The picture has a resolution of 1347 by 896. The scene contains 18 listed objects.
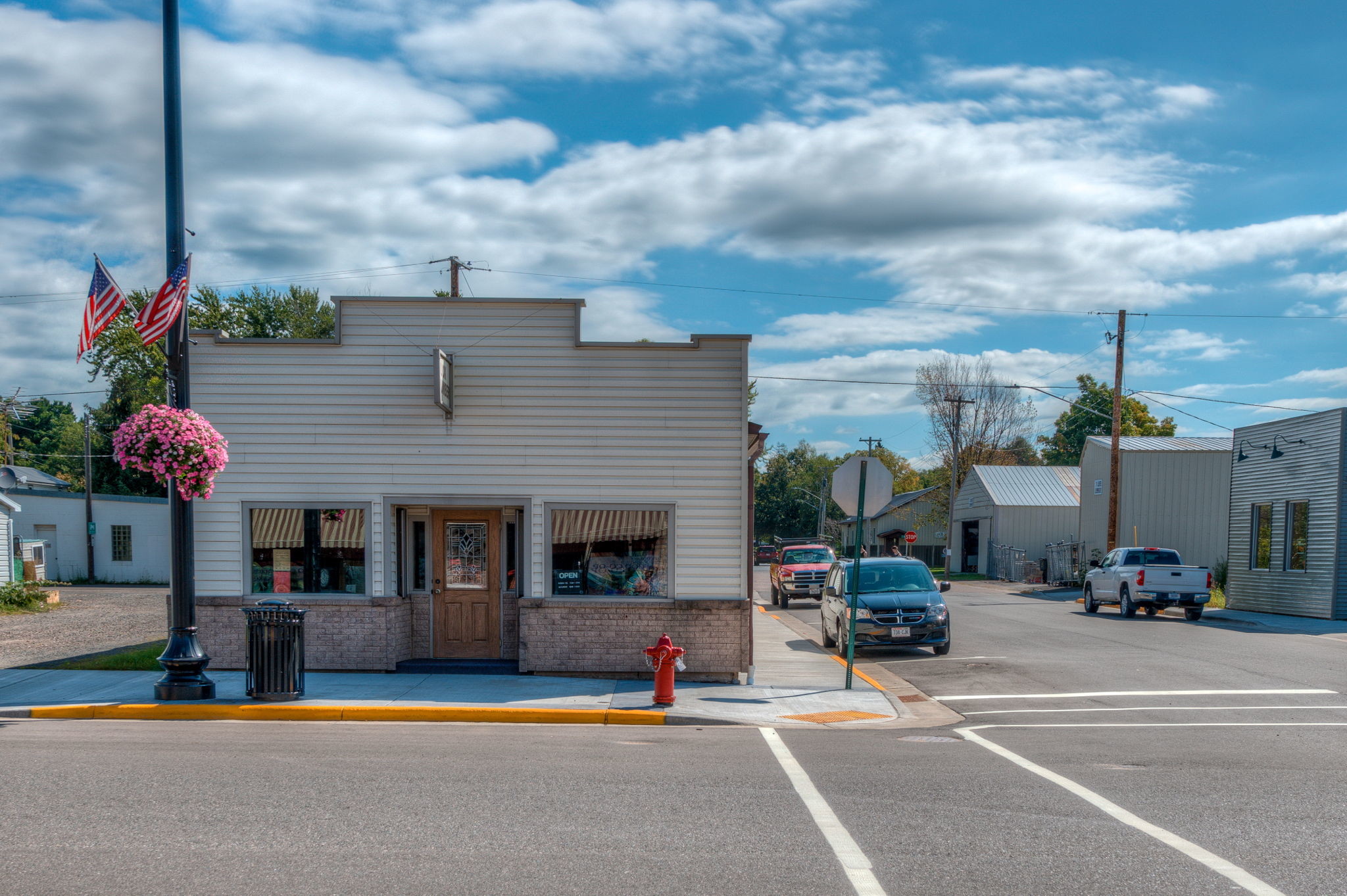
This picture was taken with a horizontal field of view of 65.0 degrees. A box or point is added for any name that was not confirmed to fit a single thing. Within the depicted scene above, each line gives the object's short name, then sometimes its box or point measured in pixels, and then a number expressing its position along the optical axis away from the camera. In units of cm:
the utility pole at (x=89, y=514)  3934
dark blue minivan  1703
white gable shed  5056
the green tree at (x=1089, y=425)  7481
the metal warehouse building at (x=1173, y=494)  3988
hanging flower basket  1130
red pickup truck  3178
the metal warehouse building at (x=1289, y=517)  2491
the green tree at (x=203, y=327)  5103
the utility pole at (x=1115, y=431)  3456
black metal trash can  1145
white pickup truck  2541
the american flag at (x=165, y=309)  1142
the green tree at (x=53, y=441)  7581
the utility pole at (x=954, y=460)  4991
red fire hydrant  1163
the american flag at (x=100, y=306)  1185
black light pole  1173
